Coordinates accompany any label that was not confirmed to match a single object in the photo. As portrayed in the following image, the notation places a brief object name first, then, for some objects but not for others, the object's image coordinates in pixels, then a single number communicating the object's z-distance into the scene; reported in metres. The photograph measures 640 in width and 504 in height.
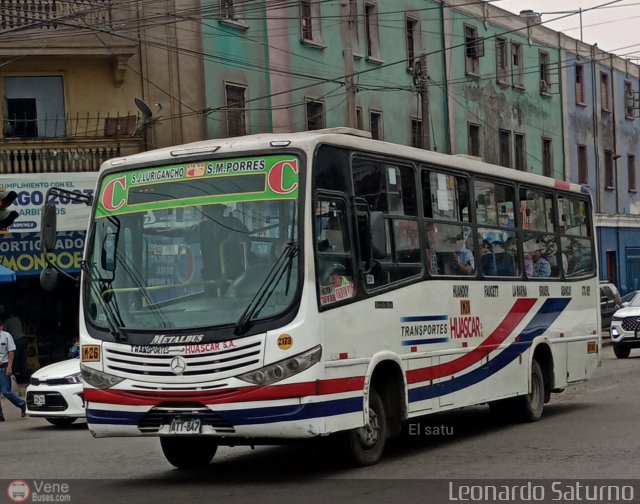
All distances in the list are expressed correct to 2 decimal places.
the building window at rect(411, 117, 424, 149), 37.28
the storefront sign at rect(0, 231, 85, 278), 26.77
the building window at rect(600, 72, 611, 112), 50.03
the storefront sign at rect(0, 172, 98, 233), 26.55
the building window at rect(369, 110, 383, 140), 35.44
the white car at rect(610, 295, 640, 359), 28.03
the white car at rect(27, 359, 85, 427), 17.75
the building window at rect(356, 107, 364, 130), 34.17
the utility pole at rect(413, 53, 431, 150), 25.69
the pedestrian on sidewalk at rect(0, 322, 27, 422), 20.05
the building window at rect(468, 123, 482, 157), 40.12
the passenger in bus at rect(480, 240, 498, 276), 14.21
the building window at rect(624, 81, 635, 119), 52.03
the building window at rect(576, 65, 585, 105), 48.12
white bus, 10.34
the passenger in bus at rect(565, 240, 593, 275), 17.02
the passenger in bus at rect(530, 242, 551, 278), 15.79
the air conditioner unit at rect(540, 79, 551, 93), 45.34
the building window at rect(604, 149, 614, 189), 49.59
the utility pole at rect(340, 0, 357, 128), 24.80
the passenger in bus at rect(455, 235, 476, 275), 13.56
